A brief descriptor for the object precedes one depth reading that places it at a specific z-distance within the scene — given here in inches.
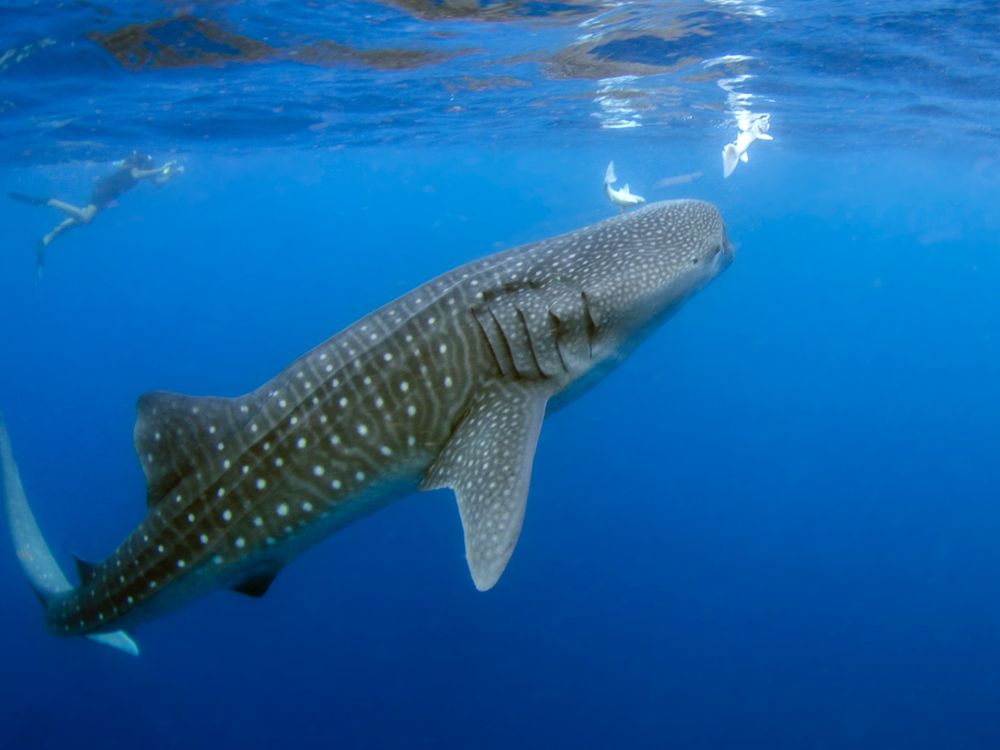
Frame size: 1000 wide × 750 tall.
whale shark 162.9
